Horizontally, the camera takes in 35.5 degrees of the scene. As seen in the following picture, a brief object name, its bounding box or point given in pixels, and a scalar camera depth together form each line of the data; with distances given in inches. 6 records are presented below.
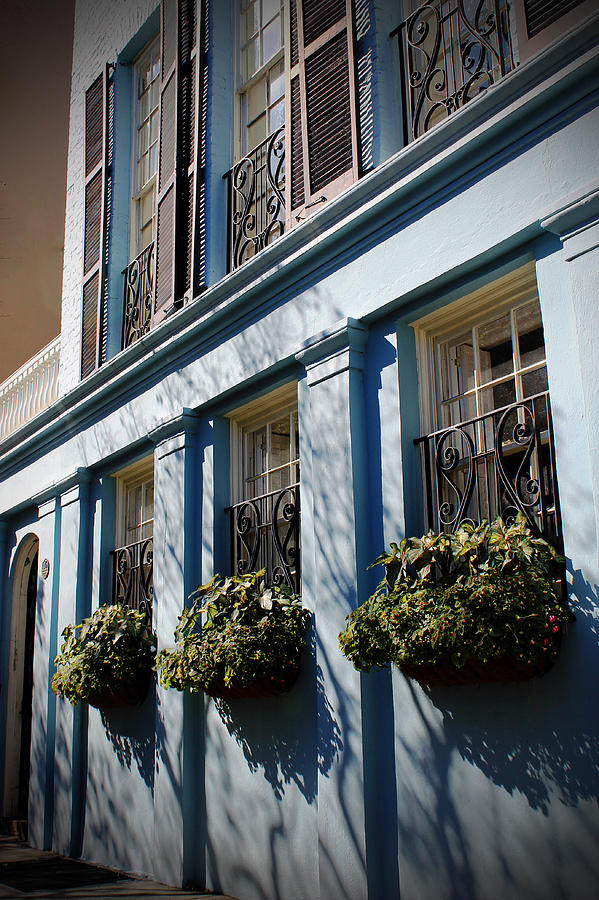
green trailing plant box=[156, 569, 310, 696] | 248.2
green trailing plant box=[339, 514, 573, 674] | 184.4
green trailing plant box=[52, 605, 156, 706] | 317.4
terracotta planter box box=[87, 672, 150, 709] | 320.8
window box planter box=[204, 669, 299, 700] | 251.6
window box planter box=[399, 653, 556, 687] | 187.0
